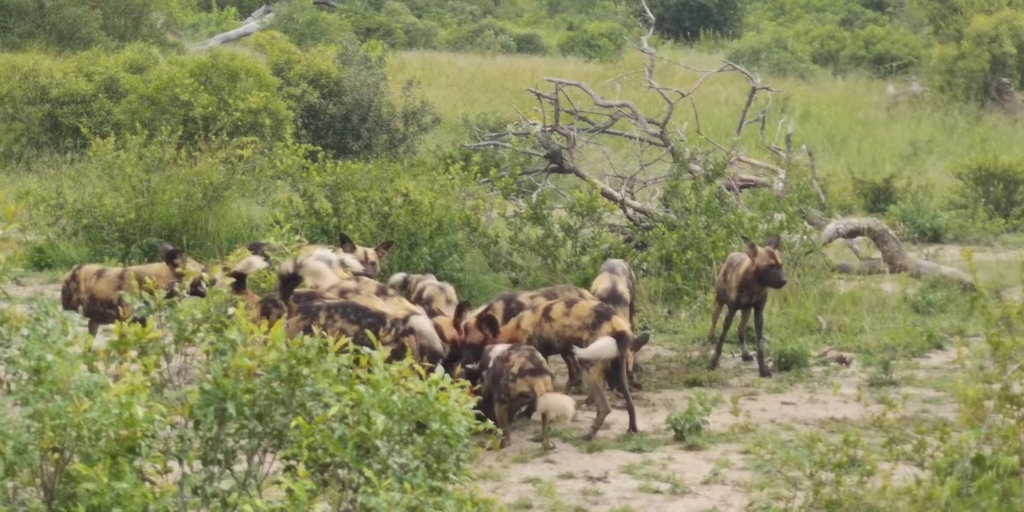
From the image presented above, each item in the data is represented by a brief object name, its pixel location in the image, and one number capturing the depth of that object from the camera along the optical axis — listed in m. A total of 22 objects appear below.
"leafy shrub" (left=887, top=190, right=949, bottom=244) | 24.41
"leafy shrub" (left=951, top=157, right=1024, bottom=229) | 26.11
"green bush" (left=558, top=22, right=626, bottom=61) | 48.03
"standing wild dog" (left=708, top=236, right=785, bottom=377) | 15.80
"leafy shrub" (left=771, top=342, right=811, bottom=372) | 15.70
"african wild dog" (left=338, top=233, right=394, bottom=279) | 16.53
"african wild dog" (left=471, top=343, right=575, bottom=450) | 12.33
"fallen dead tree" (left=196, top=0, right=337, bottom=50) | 42.32
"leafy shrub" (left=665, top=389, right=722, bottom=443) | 12.94
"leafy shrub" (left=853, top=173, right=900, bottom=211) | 27.47
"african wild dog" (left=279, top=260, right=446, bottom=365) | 12.87
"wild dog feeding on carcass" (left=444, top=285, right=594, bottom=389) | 13.61
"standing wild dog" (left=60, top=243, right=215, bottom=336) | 14.74
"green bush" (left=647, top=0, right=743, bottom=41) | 53.78
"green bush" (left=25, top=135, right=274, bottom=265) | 19.91
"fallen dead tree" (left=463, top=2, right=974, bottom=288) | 19.56
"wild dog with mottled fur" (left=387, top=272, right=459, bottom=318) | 15.54
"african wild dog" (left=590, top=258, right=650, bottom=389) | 15.25
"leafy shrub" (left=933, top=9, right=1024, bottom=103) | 36.50
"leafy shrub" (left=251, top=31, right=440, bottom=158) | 27.25
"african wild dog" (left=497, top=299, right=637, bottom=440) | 13.05
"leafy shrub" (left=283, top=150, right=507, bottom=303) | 18.34
